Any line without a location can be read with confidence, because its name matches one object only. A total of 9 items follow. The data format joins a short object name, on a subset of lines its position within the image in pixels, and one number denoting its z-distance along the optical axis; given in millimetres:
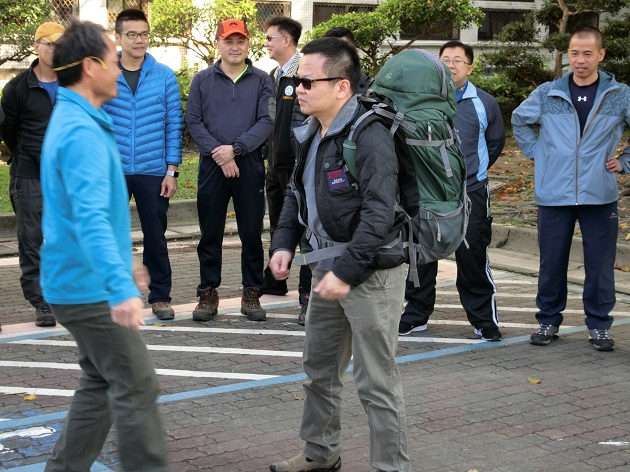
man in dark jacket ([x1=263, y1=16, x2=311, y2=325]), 7586
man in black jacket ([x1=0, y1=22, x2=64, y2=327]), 7391
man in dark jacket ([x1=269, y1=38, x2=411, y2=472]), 4113
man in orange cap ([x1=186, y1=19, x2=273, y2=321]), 7652
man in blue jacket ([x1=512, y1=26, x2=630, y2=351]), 6797
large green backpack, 4340
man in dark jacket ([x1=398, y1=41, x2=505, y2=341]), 6984
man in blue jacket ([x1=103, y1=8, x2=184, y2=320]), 7531
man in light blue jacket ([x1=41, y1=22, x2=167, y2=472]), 3664
